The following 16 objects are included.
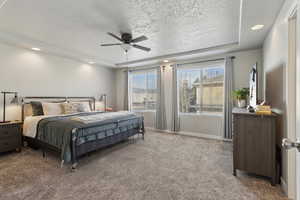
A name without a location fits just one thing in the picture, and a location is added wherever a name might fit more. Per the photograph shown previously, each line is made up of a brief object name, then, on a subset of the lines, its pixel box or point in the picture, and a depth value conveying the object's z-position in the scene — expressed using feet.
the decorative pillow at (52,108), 12.57
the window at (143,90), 18.72
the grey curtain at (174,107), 16.24
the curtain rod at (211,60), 13.12
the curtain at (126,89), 19.93
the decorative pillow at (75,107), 13.61
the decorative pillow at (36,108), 12.03
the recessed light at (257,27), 7.97
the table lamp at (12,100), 11.23
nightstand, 9.81
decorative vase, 10.82
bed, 8.34
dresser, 6.64
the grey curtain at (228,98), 13.08
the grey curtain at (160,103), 17.11
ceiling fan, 9.64
